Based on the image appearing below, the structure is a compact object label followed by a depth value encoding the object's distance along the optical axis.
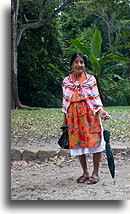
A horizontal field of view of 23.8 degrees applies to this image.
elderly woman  2.30
